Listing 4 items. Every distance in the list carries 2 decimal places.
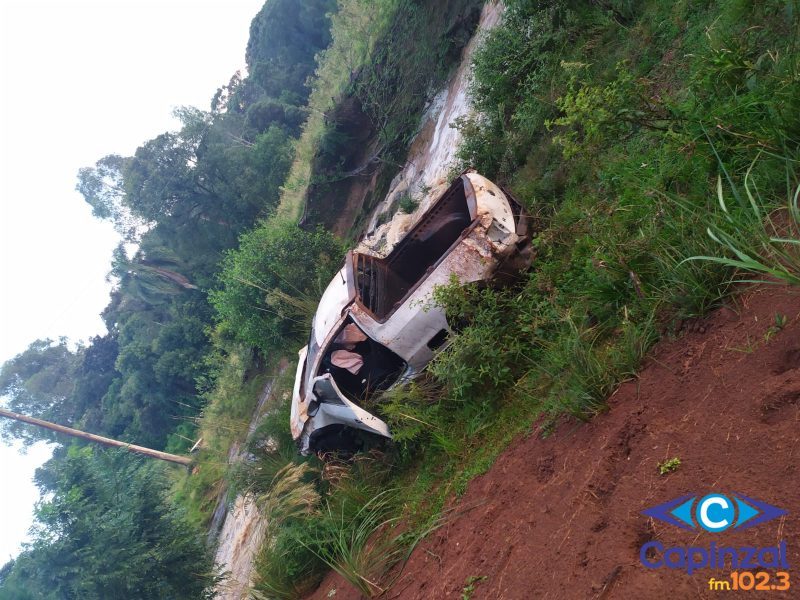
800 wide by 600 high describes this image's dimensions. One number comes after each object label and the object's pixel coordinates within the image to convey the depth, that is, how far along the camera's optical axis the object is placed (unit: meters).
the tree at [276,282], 9.98
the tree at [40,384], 32.25
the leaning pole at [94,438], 18.47
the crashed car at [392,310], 5.25
